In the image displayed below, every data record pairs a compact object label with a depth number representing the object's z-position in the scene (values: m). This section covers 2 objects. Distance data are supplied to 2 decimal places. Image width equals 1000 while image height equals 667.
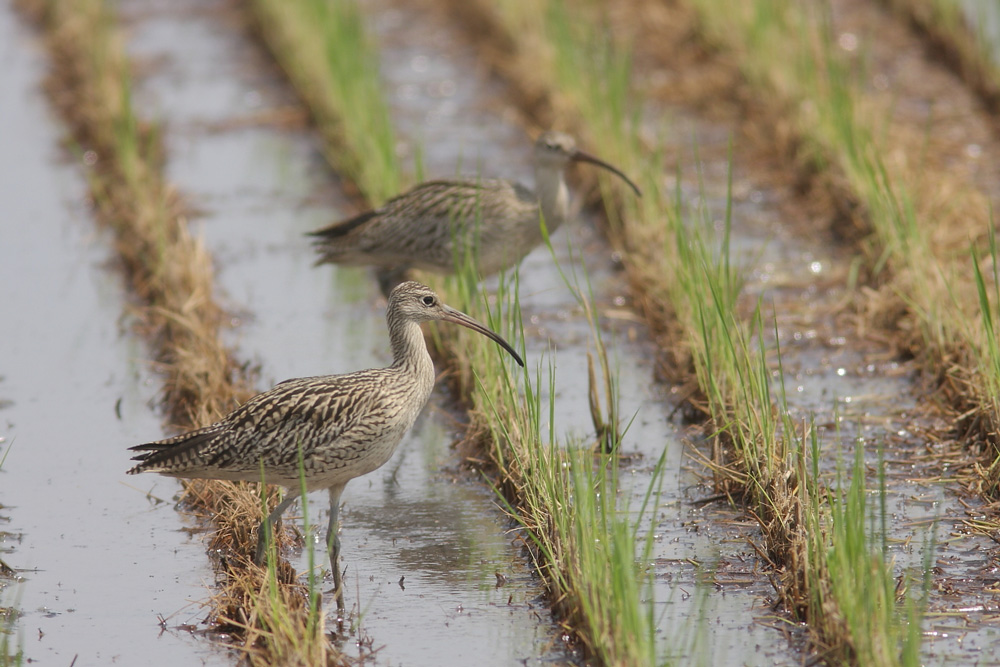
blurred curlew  15.84
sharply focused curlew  10.94
